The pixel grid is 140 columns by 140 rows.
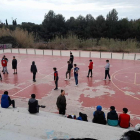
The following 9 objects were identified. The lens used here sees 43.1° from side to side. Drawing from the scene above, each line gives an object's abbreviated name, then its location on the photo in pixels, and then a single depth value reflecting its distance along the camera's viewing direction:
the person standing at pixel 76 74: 11.80
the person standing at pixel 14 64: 14.66
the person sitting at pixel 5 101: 7.14
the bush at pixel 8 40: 36.78
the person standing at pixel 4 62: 14.54
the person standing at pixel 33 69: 12.57
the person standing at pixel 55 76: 11.08
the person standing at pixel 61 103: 7.16
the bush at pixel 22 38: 38.09
